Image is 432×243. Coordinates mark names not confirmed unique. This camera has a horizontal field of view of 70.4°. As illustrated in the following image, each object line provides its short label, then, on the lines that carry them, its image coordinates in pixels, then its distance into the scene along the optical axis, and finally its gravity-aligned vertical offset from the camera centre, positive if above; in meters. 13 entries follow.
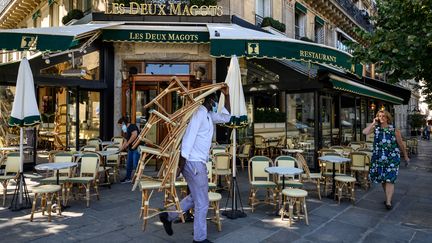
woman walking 5.74 -0.50
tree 4.99 +1.42
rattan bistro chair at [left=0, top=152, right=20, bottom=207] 6.06 -0.77
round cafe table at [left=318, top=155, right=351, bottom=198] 6.29 -0.66
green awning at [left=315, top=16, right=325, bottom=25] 17.62 +6.29
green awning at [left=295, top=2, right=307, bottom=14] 15.66 +6.26
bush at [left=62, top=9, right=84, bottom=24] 11.84 +4.43
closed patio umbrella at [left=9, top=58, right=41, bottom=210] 5.53 +0.38
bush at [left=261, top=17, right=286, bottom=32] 12.79 +4.42
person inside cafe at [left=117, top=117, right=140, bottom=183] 7.82 -0.66
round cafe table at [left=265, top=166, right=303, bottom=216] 5.12 -0.74
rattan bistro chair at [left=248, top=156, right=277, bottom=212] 5.78 -0.88
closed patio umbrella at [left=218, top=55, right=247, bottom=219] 5.23 +0.35
